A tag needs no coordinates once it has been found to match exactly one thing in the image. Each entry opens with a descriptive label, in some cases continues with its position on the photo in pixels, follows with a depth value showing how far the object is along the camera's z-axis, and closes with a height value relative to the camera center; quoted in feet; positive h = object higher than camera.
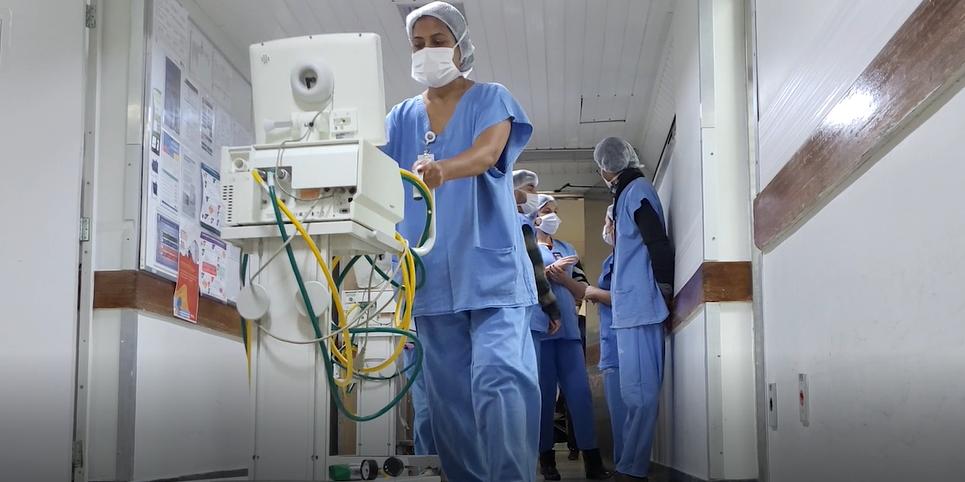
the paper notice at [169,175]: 12.14 +2.14
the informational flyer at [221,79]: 14.83 +4.05
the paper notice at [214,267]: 14.10 +1.18
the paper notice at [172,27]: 12.24 +4.08
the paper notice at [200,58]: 13.67 +4.06
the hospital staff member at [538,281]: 13.65 +0.91
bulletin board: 11.71 +2.55
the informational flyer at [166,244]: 11.92 +1.26
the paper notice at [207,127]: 14.15 +3.16
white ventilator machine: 6.13 +0.82
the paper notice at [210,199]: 14.10 +2.13
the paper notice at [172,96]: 12.39 +3.17
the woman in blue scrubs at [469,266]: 8.07 +0.70
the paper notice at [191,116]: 13.19 +3.12
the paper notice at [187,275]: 12.72 +0.97
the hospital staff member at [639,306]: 12.56 +0.54
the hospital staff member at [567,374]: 15.02 -0.41
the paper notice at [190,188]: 13.10 +2.15
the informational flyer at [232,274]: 15.16 +1.14
